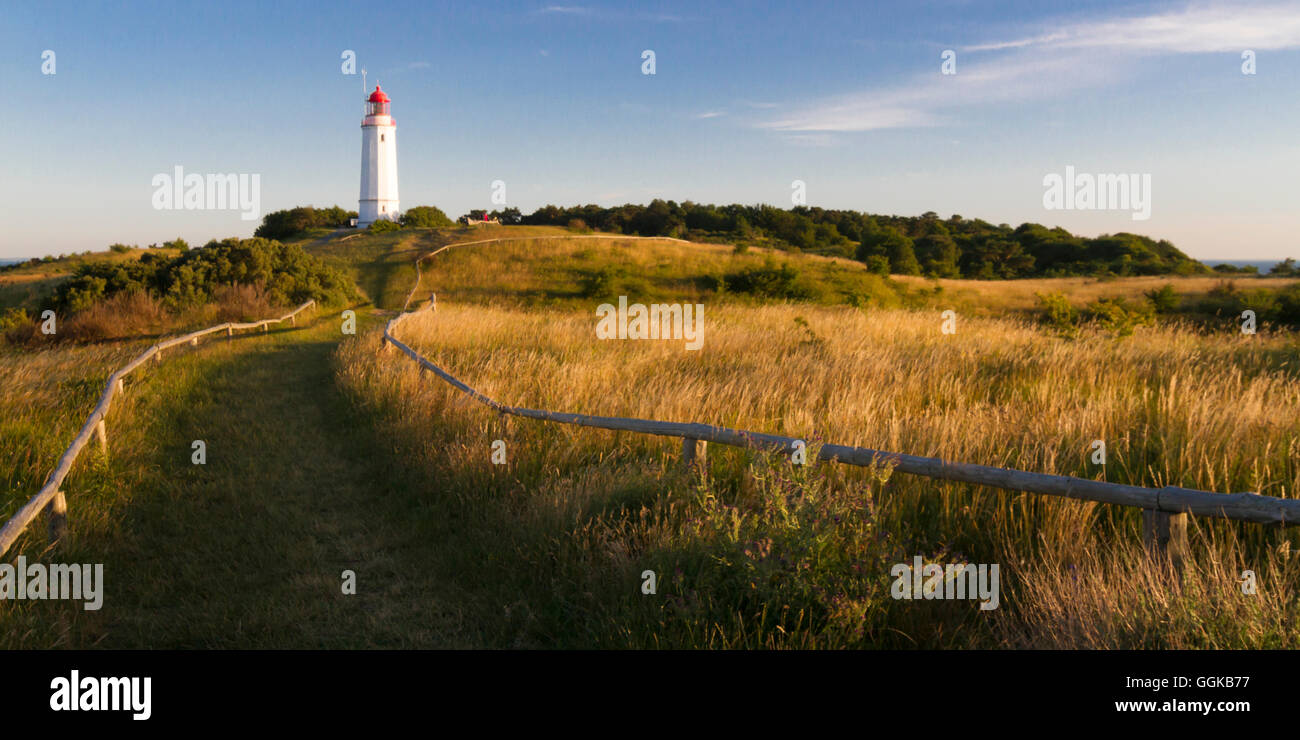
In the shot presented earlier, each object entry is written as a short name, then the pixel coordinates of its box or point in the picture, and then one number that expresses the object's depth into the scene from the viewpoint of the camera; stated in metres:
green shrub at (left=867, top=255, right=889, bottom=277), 36.41
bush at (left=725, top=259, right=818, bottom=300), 32.59
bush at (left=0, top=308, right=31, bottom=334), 20.67
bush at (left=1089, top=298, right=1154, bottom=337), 13.70
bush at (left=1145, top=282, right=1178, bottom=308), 28.62
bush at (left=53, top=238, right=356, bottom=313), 22.70
